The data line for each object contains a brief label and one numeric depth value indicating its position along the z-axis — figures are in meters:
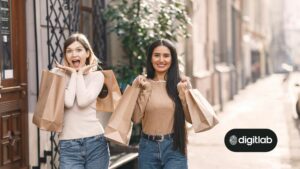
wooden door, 5.71
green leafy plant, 8.51
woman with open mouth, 4.11
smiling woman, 4.10
